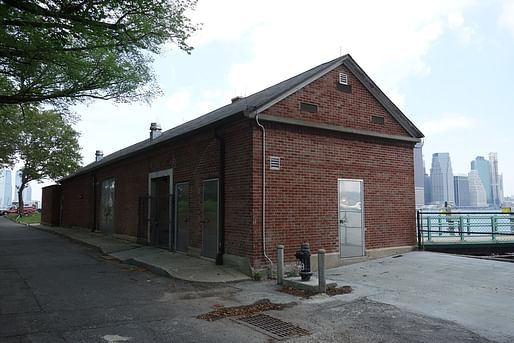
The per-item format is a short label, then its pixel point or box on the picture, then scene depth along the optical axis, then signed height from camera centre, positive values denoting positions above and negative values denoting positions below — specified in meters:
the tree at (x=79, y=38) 7.88 +3.72
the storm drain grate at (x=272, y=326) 5.82 -1.83
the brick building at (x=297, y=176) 10.16 +0.70
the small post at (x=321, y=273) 8.19 -1.41
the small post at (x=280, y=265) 9.18 -1.39
